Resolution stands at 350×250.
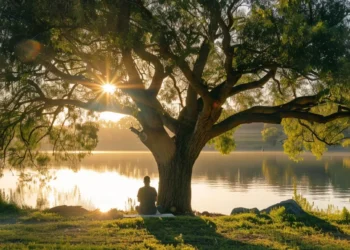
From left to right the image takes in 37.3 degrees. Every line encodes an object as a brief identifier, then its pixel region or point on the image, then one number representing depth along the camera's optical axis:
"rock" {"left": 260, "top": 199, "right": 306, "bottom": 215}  15.71
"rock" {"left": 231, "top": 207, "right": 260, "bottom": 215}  16.17
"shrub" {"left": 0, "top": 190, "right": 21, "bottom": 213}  18.08
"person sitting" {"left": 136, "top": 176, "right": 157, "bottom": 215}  14.73
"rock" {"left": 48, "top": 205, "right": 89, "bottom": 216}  16.73
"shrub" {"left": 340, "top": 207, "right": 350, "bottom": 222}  14.60
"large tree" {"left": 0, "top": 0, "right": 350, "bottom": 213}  12.77
